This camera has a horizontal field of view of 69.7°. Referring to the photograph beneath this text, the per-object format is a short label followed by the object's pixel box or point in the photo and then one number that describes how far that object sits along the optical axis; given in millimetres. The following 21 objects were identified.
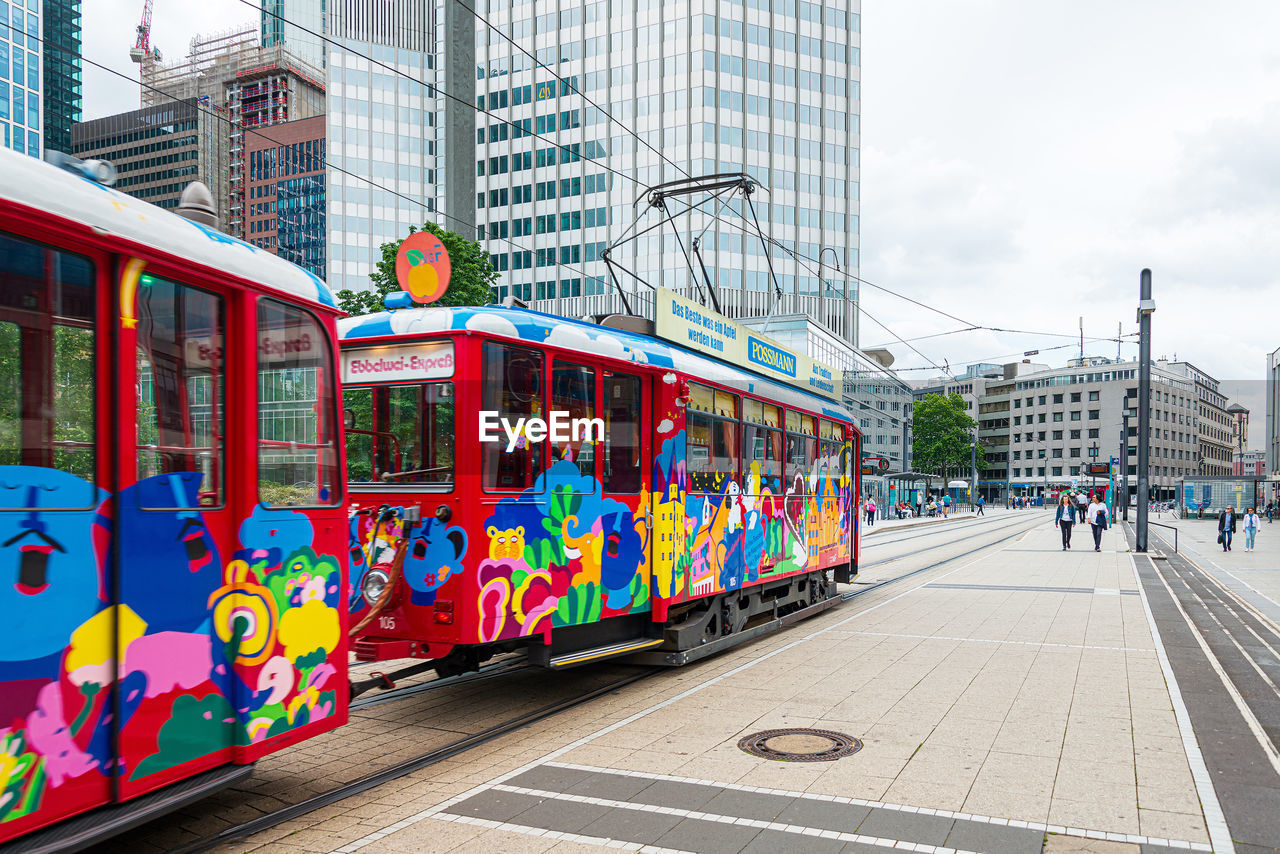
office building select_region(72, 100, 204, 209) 130250
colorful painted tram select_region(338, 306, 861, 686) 6598
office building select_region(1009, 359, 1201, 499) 113062
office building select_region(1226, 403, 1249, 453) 143875
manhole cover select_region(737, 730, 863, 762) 6233
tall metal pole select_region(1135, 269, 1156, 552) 23625
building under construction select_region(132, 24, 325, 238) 135500
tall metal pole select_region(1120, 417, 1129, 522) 41781
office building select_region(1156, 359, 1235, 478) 120500
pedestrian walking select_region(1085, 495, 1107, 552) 27925
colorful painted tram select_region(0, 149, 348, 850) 3545
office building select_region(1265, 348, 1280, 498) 67312
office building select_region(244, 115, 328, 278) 118688
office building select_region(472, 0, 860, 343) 65875
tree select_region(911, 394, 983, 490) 97625
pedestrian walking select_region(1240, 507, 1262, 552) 30231
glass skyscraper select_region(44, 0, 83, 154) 105156
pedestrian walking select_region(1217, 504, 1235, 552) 28539
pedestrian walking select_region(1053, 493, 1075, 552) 28234
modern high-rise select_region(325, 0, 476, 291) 76188
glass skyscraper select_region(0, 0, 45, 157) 67750
